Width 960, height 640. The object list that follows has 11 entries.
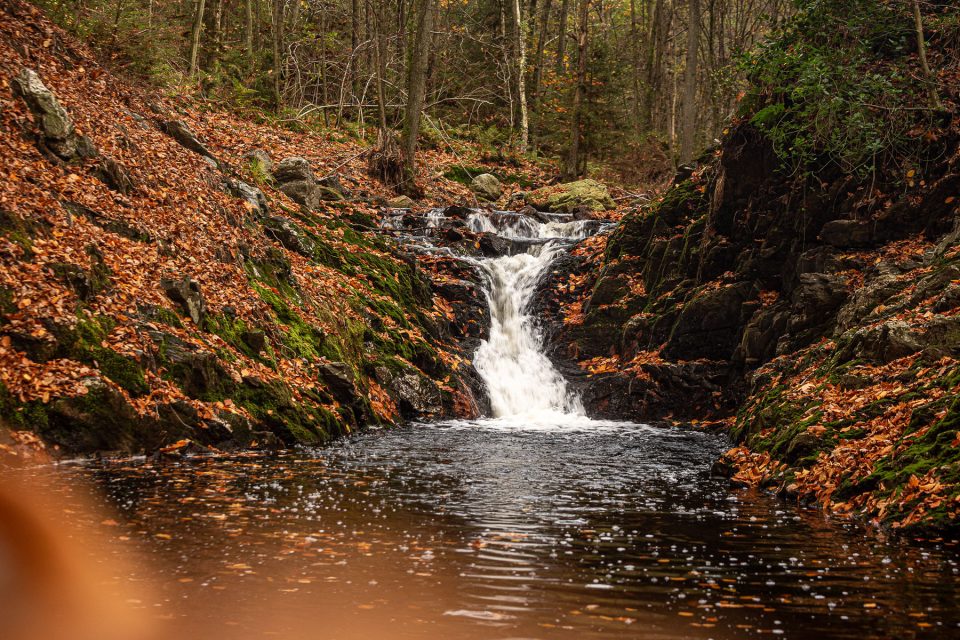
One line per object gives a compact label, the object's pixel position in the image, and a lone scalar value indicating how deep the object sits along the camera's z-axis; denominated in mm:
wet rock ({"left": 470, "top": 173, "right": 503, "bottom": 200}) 27375
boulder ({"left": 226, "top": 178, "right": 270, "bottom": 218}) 14312
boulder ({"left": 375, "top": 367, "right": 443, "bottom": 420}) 13875
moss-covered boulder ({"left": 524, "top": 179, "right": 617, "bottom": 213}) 25606
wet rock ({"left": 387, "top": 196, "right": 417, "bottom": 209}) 22469
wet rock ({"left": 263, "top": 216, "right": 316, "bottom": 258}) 14891
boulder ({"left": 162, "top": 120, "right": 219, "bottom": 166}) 14602
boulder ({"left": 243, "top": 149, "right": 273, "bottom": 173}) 17716
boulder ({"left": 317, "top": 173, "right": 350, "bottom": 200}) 20125
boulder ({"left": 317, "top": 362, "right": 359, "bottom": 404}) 12062
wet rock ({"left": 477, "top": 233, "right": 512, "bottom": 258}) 20875
